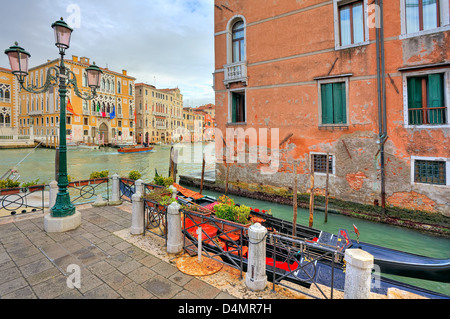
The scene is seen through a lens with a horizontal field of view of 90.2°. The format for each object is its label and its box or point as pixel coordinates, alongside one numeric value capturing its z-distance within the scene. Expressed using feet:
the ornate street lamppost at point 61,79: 15.93
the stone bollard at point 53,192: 21.13
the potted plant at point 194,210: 14.57
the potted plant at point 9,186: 22.54
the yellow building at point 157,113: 189.67
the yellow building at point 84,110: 132.36
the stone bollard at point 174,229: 13.93
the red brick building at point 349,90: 27.91
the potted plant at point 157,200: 15.80
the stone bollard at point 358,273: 8.30
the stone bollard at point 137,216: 16.63
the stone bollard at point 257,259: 10.61
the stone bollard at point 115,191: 24.21
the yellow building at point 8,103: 143.33
